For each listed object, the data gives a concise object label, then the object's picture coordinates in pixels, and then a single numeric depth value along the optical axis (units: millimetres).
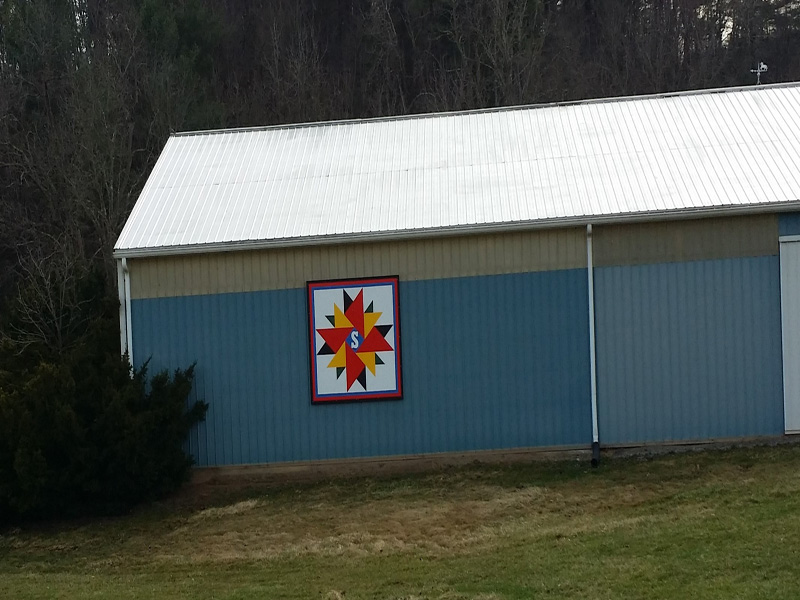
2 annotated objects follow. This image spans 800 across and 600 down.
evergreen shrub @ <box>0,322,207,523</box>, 12969
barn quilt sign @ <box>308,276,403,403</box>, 13898
